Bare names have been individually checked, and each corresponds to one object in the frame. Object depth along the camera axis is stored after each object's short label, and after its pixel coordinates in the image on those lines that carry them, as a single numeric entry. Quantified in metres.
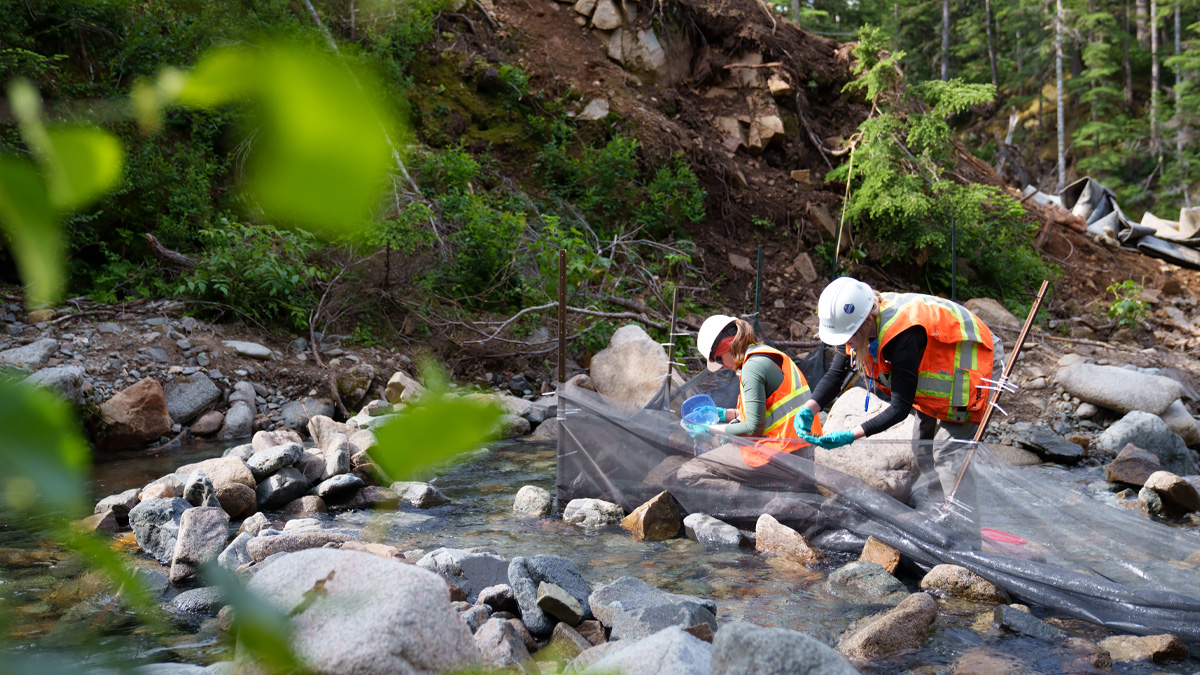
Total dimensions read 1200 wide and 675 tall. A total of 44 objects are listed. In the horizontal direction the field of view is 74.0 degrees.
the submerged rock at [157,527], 4.19
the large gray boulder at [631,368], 8.48
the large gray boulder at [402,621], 1.62
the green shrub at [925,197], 11.93
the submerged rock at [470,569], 3.83
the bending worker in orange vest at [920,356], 4.08
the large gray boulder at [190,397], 7.12
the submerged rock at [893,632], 3.29
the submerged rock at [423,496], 5.20
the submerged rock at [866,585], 3.90
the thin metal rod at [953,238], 9.65
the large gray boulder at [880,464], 4.30
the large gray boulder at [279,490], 5.16
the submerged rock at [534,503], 5.21
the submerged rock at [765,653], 2.06
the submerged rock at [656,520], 4.75
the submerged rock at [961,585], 3.83
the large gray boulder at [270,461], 5.25
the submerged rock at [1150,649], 3.22
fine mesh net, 3.60
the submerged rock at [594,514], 4.95
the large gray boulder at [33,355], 6.31
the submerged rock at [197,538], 3.73
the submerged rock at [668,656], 2.21
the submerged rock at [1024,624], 3.49
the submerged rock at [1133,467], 6.10
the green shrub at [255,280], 7.93
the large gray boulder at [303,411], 7.37
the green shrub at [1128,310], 11.76
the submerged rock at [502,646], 2.77
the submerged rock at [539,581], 3.40
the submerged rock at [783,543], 4.38
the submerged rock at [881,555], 4.14
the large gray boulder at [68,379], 5.70
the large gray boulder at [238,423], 7.16
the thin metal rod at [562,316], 5.38
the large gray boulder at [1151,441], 6.98
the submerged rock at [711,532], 4.62
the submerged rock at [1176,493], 5.39
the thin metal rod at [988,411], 4.03
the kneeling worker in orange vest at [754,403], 4.58
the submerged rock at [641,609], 3.20
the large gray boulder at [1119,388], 7.86
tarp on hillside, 14.98
